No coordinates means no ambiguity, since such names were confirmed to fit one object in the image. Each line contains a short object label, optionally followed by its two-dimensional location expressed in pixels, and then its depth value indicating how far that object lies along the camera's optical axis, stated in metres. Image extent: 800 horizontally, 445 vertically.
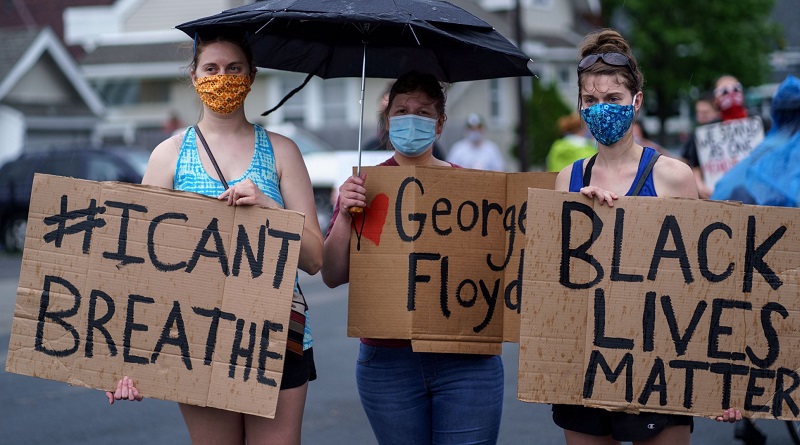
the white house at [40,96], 57.03
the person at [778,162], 11.27
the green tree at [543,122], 65.50
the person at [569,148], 21.17
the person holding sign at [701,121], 17.98
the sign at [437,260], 8.04
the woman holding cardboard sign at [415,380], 8.02
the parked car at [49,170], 39.06
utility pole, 48.72
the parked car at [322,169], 43.37
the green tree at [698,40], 82.19
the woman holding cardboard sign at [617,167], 7.33
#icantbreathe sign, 7.26
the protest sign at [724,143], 16.89
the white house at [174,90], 68.62
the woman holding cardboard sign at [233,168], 7.48
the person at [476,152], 30.75
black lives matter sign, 7.21
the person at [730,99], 17.47
